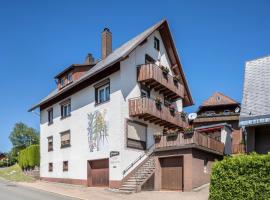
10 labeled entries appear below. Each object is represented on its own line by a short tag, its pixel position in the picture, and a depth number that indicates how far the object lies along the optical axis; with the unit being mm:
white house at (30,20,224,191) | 14871
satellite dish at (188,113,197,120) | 22145
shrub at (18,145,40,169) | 24887
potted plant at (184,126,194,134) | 14224
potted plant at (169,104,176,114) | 18269
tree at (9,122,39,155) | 50170
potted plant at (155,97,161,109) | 16743
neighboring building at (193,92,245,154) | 27174
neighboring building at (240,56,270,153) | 9367
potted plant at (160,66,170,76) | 17625
